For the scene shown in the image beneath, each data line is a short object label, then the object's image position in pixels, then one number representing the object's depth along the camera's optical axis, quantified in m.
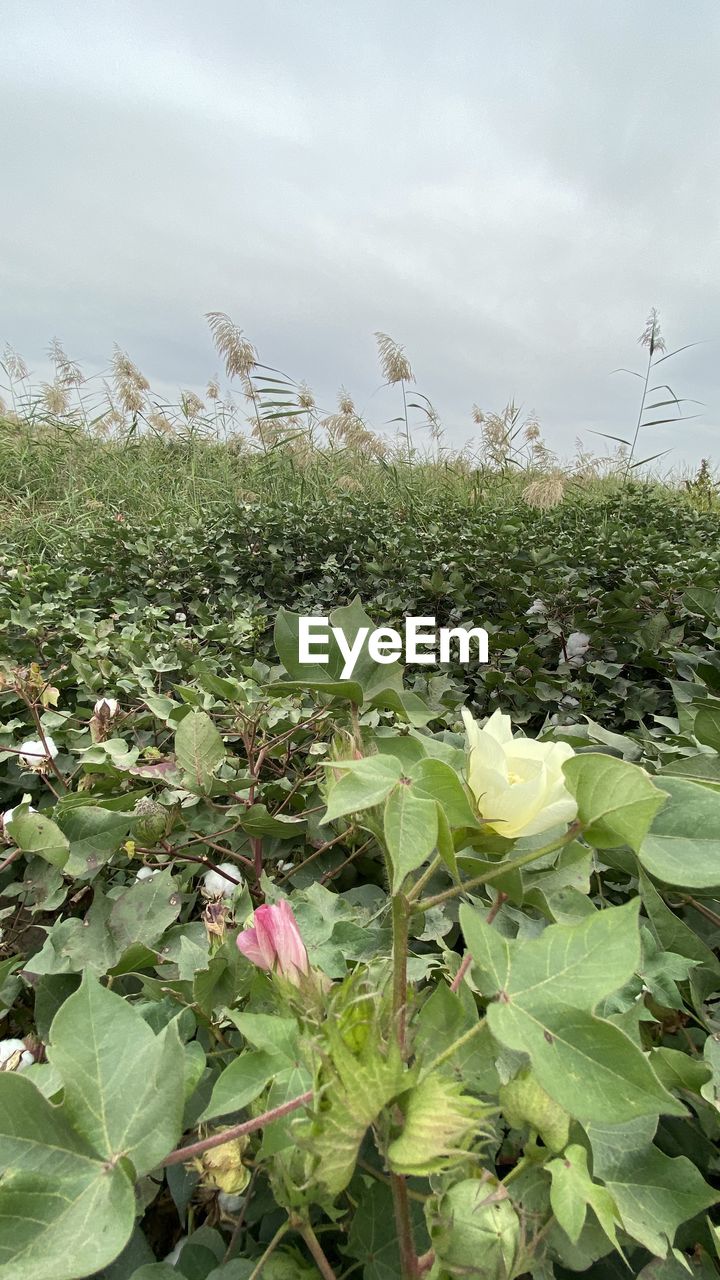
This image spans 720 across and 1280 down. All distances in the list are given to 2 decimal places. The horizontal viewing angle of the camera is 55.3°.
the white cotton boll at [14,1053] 0.55
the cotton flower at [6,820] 0.72
